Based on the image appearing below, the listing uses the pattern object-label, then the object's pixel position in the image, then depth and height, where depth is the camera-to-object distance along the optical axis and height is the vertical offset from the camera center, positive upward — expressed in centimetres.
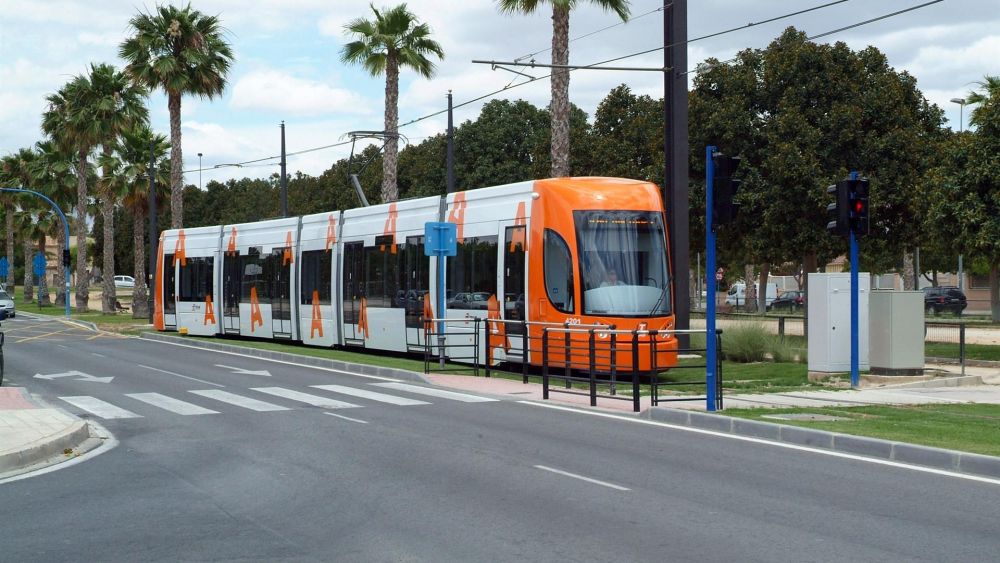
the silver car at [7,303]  5834 -136
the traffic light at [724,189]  1512 +109
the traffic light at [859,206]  1853 +103
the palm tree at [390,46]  3865 +773
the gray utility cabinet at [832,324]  2042 -97
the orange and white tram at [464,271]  2053 +6
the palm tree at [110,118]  5484 +775
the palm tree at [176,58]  4616 +884
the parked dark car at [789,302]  7012 -197
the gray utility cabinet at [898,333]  2045 -114
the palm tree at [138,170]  5503 +515
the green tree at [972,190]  2567 +182
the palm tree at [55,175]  6812 +618
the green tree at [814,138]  3259 +387
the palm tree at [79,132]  5541 +733
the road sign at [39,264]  7819 +87
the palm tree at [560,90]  2748 +441
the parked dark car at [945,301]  5997 -169
